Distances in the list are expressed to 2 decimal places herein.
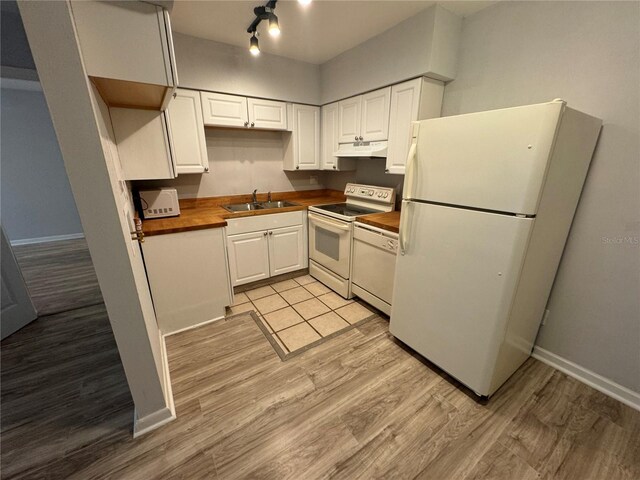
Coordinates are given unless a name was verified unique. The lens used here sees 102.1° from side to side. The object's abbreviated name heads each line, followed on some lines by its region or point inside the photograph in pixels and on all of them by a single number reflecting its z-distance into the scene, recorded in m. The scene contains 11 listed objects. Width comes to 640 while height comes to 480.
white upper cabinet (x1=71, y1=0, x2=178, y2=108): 1.14
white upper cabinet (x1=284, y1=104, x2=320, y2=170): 3.01
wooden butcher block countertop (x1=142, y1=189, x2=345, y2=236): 2.00
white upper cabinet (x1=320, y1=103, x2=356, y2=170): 2.96
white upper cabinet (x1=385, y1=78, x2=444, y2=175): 2.09
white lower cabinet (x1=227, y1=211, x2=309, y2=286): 2.58
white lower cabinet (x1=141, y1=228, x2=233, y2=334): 1.96
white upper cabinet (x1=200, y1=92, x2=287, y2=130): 2.51
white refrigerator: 1.19
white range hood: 2.44
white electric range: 2.54
